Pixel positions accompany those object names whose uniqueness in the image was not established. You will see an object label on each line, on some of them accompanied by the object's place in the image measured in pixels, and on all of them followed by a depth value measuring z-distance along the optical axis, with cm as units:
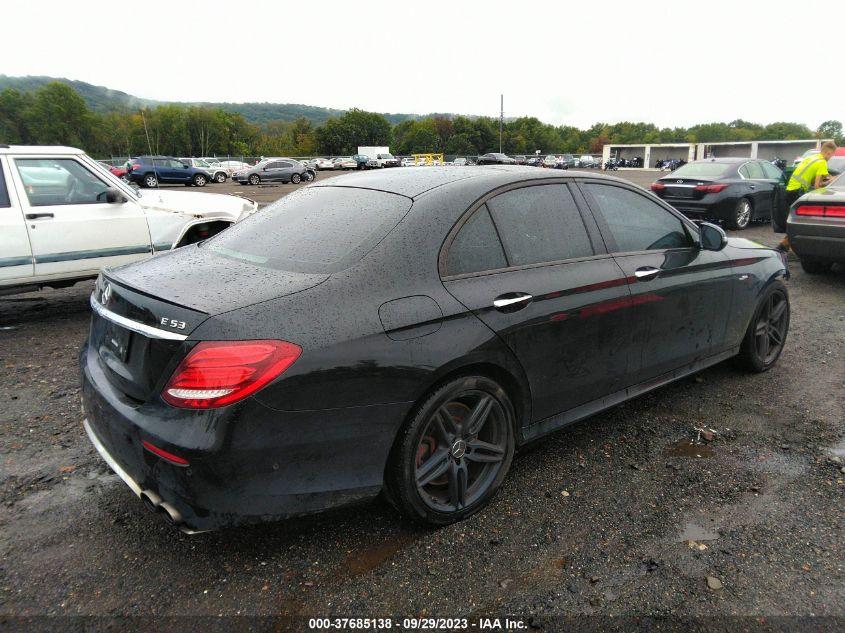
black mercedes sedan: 224
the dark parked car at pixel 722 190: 1188
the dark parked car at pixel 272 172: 3906
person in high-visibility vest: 927
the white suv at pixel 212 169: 3966
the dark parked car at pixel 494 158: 5070
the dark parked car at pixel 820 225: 724
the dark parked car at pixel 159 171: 3350
